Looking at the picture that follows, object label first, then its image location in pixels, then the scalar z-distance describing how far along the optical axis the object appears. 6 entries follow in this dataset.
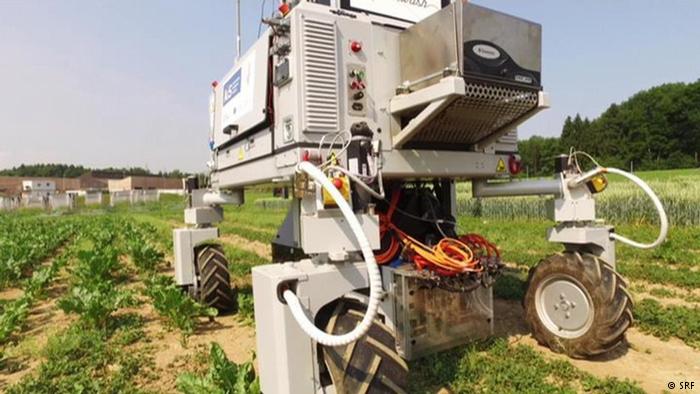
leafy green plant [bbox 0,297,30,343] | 4.84
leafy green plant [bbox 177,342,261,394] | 2.73
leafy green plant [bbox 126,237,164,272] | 9.02
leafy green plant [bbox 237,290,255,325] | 5.11
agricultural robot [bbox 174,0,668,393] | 2.22
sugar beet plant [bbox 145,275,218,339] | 4.79
